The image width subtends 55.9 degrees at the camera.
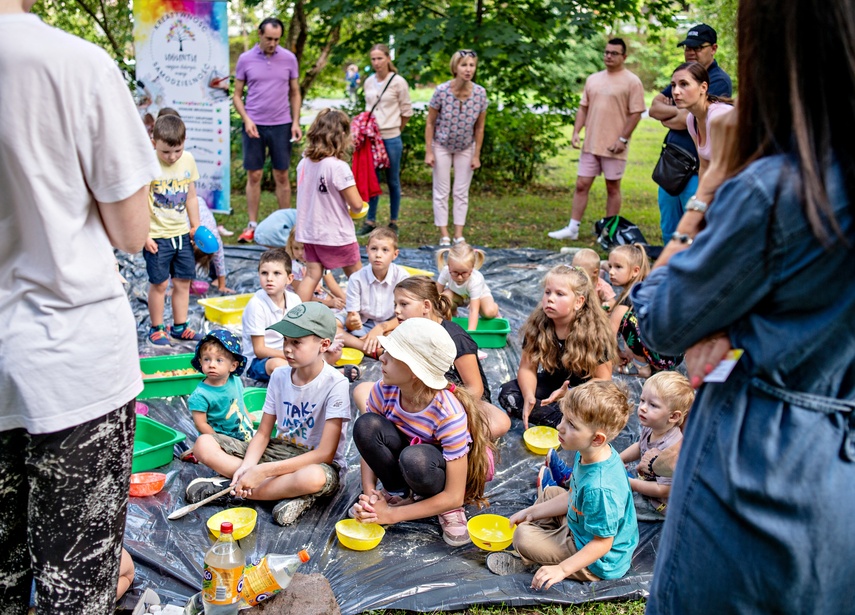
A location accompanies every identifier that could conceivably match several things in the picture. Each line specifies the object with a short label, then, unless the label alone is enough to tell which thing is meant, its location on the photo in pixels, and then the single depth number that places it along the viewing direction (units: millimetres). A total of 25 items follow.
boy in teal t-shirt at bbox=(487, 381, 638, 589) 2719
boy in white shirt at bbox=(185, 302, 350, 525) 3221
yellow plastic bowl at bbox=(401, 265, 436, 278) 5753
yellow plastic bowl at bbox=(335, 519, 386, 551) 3000
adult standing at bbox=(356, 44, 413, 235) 7844
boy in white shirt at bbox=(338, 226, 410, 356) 4941
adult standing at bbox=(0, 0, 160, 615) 1510
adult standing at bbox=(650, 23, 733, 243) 5453
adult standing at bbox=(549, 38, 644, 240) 7543
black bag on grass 6723
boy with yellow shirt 4953
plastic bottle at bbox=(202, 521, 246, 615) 2416
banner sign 8109
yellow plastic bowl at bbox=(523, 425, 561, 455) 3832
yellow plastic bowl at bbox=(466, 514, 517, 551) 3008
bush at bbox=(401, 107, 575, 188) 10820
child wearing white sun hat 2961
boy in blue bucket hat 3611
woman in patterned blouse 7309
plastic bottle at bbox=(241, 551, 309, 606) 2465
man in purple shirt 7598
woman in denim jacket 1208
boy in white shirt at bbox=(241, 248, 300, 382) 4504
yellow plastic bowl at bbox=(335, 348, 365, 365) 4777
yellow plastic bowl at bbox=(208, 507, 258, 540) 3037
